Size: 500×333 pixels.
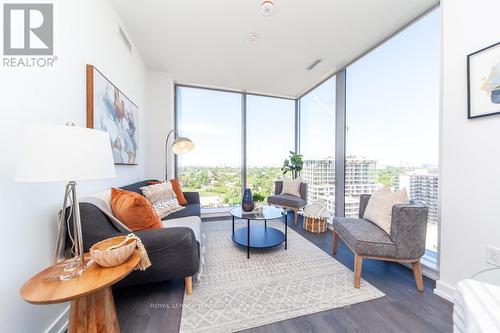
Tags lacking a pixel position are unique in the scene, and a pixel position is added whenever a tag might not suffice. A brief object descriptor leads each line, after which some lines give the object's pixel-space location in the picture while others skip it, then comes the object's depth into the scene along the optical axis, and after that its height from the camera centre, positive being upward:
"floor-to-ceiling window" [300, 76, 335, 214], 3.33 +0.49
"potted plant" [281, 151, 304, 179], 4.02 +0.03
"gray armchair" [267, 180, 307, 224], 3.36 -0.66
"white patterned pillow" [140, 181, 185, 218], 2.30 -0.43
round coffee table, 2.25 -0.97
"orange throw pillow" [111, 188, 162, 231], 1.46 -0.38
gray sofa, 1.35 -0.67
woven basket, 2.98 -0.96
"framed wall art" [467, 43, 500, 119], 1.30 +0.62
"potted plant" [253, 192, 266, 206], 2.64 -0.47
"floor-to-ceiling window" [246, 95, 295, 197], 4.16 +0.65
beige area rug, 1.33 -1.08
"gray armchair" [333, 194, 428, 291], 1.54 -0.65
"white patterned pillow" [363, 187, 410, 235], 1.76 -0.40
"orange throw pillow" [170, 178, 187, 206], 2.86 -0.43
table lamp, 0.75 +0.03
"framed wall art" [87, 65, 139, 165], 1.59 +0.53
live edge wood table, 0.76 -0.53
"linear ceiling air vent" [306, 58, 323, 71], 2.86 +1.63
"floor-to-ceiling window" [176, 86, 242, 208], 3.78 +0.46
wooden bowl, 0.93 -0.46
